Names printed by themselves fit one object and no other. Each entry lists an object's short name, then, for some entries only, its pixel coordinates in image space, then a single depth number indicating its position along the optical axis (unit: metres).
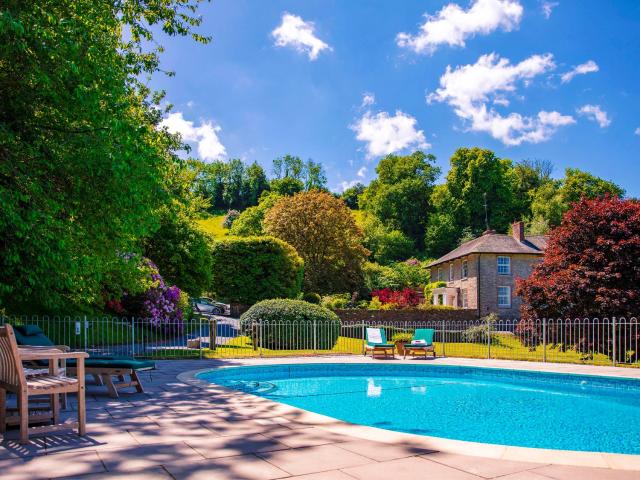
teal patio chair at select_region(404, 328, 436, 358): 17.39
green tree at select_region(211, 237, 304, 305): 35.66
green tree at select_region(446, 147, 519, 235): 63.44
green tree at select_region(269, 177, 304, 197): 86.75
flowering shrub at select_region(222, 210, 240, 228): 80.94
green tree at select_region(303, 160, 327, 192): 93.25
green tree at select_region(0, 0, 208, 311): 9.55
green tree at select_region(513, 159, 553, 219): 65.75
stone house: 34.75
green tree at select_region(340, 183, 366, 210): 91.31
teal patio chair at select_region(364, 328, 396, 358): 17.25
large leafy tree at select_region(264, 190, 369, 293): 42.44
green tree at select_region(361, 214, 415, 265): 59.62
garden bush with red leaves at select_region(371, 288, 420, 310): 33.59
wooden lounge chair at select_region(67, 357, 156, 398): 8.52
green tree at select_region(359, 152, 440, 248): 66.62
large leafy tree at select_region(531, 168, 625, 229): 56.44
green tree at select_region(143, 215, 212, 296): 27.00
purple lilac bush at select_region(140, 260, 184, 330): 22.58
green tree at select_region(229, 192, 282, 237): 64.69
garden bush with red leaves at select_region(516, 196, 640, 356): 16.23
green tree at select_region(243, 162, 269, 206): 91.88
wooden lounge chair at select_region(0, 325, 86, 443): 5.15
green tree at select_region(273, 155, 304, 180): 96.31
